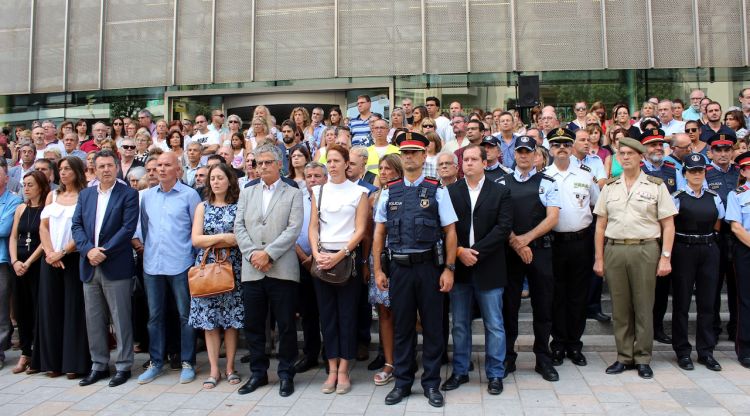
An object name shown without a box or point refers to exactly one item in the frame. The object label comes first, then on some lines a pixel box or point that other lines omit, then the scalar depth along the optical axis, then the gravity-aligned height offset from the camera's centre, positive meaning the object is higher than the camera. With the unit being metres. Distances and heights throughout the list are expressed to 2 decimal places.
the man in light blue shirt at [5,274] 6.19 -0.40
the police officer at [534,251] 5.25 -0.21
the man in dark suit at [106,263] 5.55 -0.27
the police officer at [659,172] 5.93 +0.60
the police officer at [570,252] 5.58 -0.23
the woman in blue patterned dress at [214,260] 5.36 -0.31
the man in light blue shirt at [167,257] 5.56 -0.22
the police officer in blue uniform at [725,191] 5.84 +0.37
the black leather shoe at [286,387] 5.04 -1.36
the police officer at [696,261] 5.49 -0.33
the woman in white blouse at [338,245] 5.09 -0.12
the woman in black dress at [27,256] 6.07 -0.21
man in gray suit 5.11 -0.30
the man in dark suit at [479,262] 4.96 -0.28
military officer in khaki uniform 5.31 -0.20
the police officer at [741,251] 5.54 -0.25
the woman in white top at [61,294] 5.73 -0.59
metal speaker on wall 10.35 +2.49
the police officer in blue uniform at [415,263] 4.75 -0.27
